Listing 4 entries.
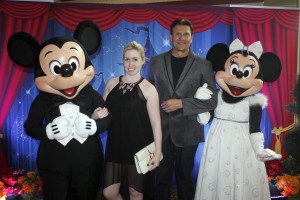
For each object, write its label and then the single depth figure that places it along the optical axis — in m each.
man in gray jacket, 2.73
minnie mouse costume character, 2.62
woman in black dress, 2.47
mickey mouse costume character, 2.28
